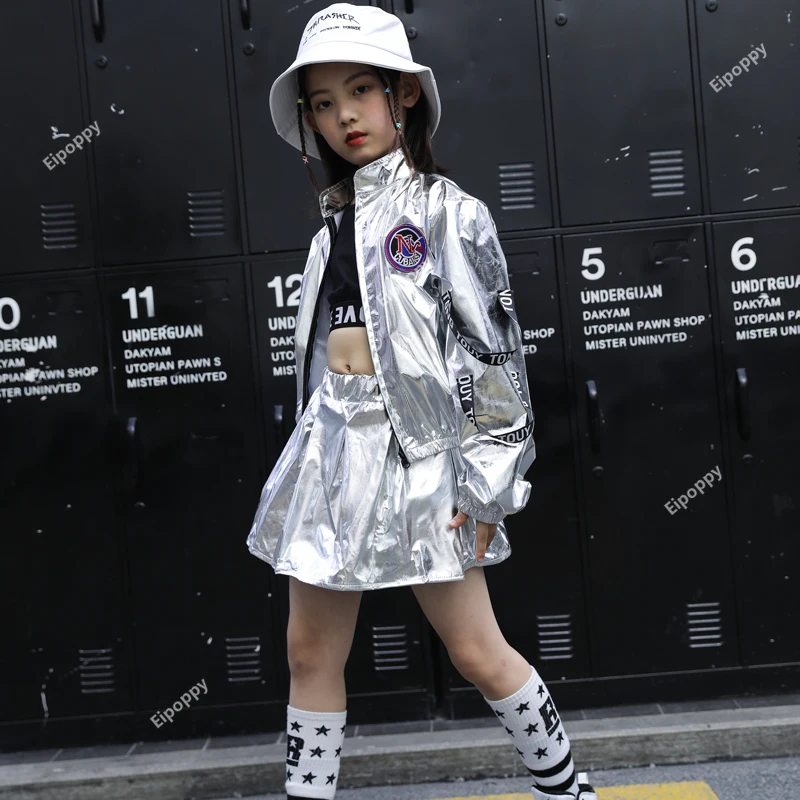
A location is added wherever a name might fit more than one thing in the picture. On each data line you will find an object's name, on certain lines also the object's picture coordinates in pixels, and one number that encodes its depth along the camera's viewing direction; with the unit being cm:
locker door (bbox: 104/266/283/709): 368
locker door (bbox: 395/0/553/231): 360
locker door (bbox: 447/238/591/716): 366
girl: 217
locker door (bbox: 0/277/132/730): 369
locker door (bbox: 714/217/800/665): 364
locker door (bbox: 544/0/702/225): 361
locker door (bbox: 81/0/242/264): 364
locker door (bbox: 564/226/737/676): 365
